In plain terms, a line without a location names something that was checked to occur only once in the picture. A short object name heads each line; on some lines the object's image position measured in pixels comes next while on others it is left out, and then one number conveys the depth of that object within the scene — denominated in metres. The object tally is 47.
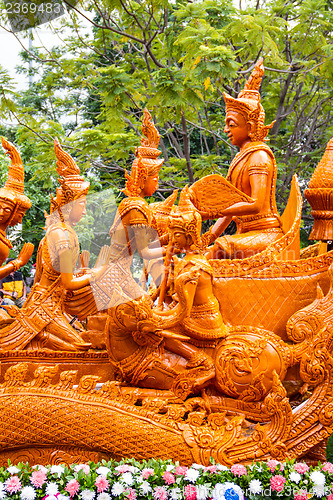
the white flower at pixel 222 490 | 2.71
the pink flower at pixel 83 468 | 2.80
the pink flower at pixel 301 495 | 2.74
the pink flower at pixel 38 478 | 2.74
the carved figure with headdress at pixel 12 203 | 3.93
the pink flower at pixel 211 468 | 2.84
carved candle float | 3.09
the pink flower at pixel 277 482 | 2.74
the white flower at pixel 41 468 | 2.82
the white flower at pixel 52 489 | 2.71
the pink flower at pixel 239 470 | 2.81
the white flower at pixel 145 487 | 2.74
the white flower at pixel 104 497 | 2.74
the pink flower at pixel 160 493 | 2.75
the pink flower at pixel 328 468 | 2.84
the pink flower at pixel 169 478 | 2.77
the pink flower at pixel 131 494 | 2.74
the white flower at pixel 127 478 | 2.75
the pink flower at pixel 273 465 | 2.88
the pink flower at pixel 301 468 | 2.84
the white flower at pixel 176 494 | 2.75
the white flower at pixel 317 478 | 2.76
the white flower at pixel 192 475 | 2.76
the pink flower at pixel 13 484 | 2.70
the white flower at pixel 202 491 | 2.73
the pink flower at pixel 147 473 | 2.79
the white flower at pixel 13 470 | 2.80
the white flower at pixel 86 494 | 2.72
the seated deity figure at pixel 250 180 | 3.99
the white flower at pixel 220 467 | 2.86
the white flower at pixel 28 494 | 2.70
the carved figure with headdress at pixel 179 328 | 3.31
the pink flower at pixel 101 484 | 2.73
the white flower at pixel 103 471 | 2.77
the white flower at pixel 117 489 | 2.73
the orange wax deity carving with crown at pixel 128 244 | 3.46
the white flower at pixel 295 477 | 2.79
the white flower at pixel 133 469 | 2.84
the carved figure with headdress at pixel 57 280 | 3.85
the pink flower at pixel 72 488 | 2.72
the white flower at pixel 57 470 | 2.82
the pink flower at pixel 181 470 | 2.81
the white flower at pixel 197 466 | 2.87
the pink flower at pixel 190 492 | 2.74
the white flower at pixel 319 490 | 2.75
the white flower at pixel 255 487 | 2.73
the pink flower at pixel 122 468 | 2.82
